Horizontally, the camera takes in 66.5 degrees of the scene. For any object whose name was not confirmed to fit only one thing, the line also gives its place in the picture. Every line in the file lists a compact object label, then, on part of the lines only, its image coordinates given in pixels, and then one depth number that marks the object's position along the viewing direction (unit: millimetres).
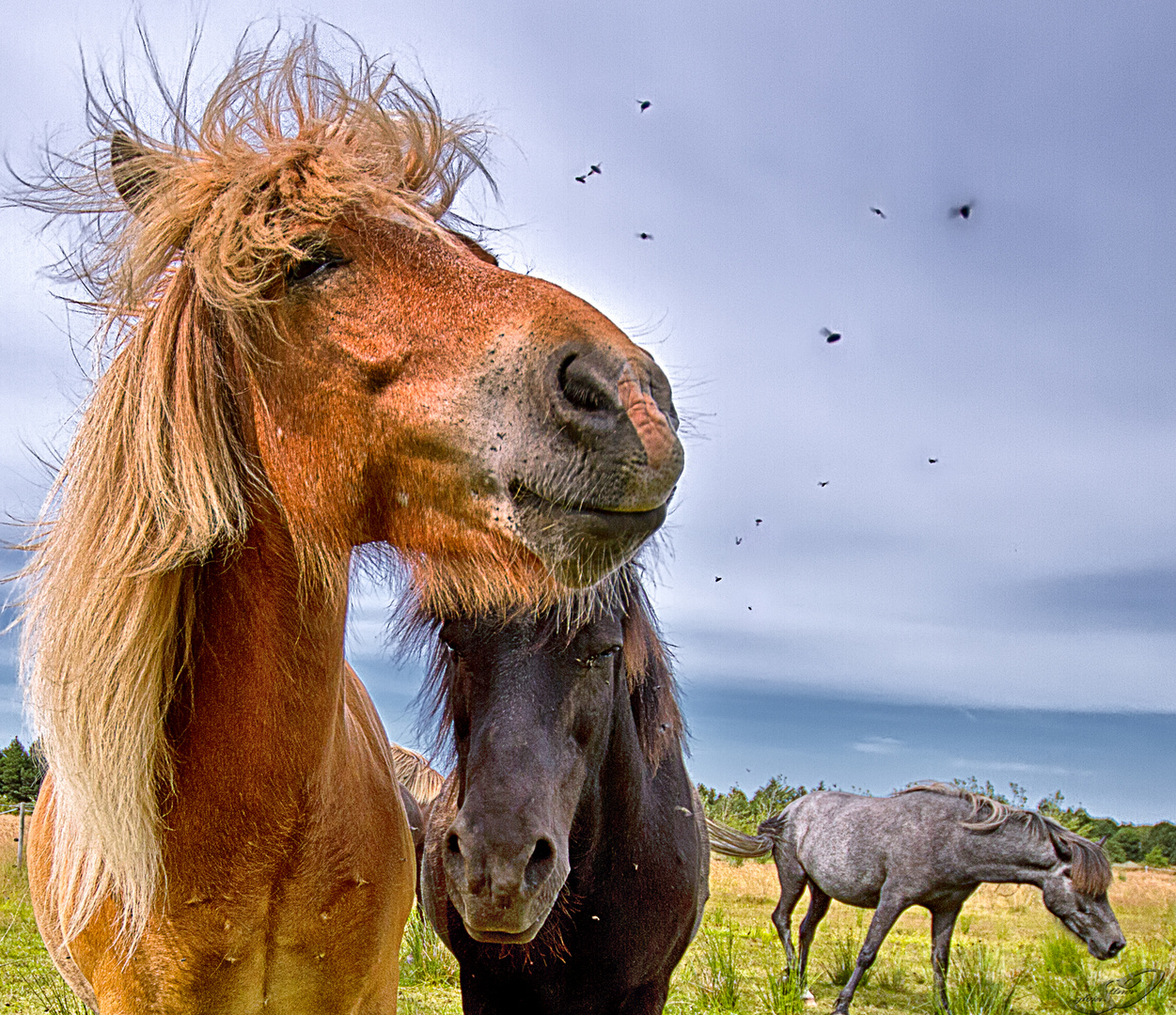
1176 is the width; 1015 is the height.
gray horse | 8344
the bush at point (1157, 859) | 23609
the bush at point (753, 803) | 11914
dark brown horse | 2514
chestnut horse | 1586
